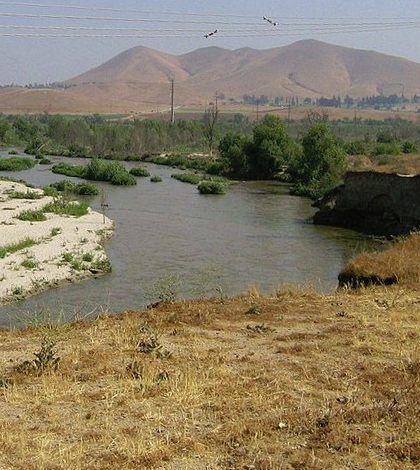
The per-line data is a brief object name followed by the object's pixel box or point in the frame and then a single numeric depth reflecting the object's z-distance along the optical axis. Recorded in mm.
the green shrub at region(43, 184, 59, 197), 42200
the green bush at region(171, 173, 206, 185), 55162
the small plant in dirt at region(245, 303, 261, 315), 12492
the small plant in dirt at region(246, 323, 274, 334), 11047
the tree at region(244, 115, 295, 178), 62250
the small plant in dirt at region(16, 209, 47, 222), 33288
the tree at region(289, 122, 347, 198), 49625
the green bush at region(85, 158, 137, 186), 53438
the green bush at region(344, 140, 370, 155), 60894
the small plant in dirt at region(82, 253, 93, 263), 24781
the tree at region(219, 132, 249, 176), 63938
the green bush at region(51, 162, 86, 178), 58344
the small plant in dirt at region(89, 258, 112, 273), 23905
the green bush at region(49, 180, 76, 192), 47344
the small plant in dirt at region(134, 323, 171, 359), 9500
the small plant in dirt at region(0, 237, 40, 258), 25216
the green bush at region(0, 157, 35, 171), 62375
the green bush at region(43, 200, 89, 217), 35812
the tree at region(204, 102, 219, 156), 90688
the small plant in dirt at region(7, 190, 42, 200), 41291
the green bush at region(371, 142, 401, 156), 56938
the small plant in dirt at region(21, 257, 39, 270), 23264
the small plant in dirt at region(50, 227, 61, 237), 29491
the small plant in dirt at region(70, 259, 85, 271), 23672
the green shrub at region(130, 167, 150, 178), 59188
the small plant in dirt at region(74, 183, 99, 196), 46844
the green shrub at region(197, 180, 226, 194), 48250
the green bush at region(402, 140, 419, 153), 61106
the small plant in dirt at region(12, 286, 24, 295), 20250
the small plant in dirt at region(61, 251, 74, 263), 24609
